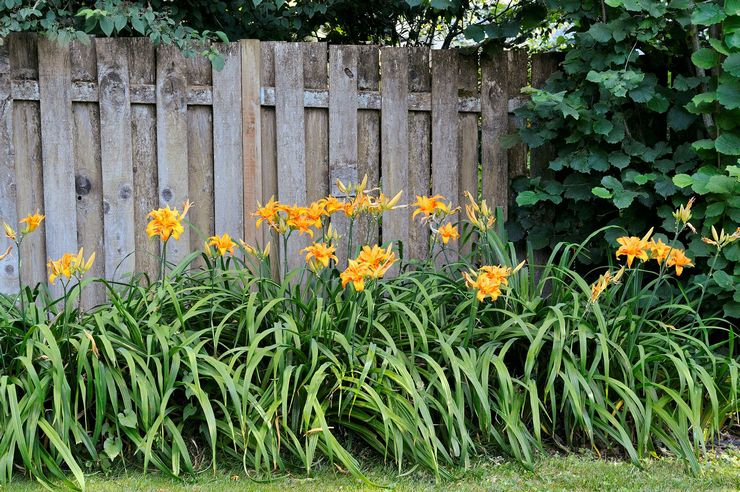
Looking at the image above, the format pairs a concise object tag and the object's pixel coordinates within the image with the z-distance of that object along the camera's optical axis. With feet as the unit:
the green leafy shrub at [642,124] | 13.35
